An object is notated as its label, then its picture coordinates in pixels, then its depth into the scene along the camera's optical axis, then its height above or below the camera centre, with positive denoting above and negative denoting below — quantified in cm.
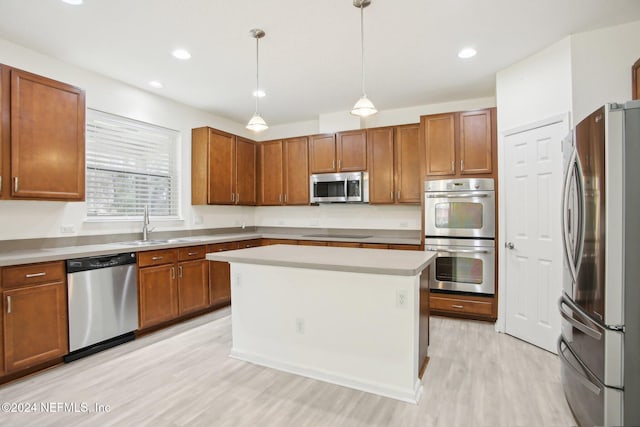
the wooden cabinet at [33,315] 243 -80
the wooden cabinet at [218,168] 454 +64
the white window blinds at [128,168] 358 +53
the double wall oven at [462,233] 366 -25
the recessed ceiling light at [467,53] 306 +152
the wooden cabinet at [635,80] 247 +101
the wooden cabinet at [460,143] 368 +80
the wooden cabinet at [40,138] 261 +64
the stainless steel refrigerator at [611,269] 153 -28
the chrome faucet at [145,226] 390 -17
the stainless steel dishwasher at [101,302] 282 -83
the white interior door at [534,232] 294 -20
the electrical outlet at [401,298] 221 -59
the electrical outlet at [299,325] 259 -90
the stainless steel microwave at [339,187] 466 +36
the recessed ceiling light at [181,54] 306 +151
